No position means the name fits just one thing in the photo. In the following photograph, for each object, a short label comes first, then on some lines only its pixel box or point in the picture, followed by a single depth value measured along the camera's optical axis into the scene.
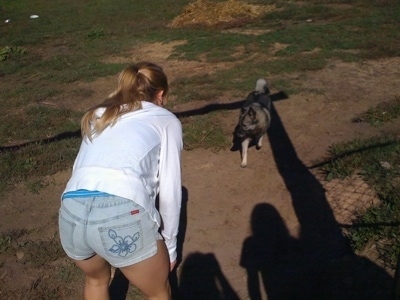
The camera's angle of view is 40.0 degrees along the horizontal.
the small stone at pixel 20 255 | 4.46
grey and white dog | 5.88
